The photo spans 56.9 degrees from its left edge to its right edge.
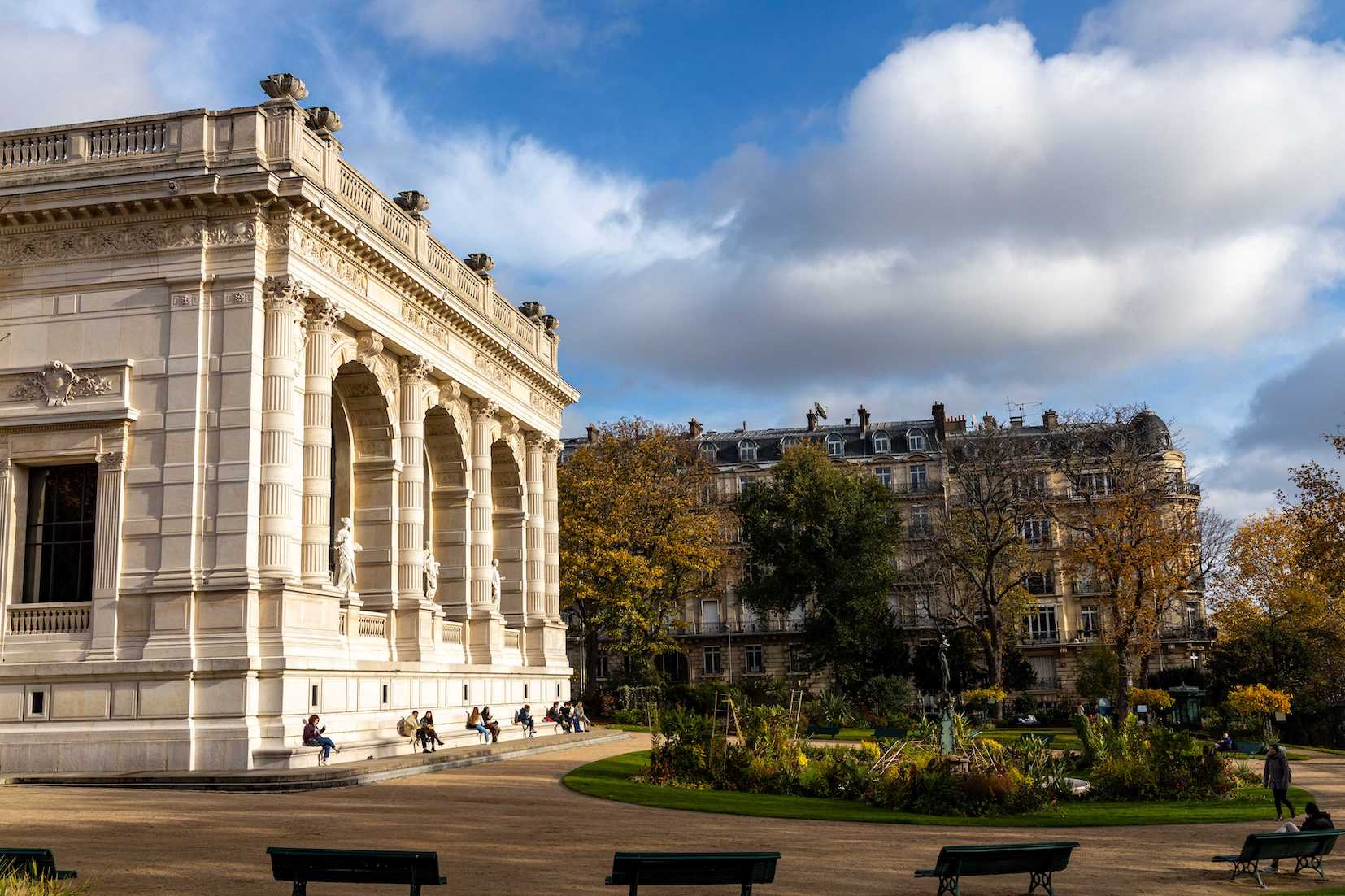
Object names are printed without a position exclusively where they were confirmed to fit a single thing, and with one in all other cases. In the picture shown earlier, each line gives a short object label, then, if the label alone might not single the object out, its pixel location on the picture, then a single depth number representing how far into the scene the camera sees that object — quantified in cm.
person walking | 1989
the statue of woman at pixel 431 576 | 3562
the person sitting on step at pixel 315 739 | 2534
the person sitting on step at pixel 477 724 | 3434
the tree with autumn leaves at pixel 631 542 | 5250
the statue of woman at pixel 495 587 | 4003
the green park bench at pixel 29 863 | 1025
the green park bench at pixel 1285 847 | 1289
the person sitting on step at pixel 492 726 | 3497
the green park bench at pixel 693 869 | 1037
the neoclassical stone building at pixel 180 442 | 2553
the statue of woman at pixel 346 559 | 3108
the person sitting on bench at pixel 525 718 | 3872
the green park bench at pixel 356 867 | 1037
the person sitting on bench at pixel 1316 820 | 1495
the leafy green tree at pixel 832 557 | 5956
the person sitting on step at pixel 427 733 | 2969
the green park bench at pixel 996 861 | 1153
